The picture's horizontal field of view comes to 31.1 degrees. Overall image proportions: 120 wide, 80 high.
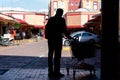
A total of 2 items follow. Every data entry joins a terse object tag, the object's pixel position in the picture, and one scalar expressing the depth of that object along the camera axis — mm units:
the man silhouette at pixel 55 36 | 6120
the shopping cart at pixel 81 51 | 6012
